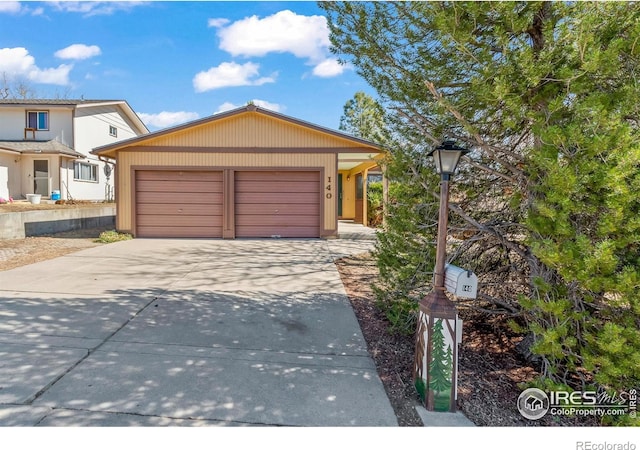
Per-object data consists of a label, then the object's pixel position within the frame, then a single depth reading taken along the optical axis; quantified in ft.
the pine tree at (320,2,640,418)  6.97
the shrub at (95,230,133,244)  31.94
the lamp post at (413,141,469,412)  8.08
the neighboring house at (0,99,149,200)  52.54
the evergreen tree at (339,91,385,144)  83.55
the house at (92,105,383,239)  35.12
